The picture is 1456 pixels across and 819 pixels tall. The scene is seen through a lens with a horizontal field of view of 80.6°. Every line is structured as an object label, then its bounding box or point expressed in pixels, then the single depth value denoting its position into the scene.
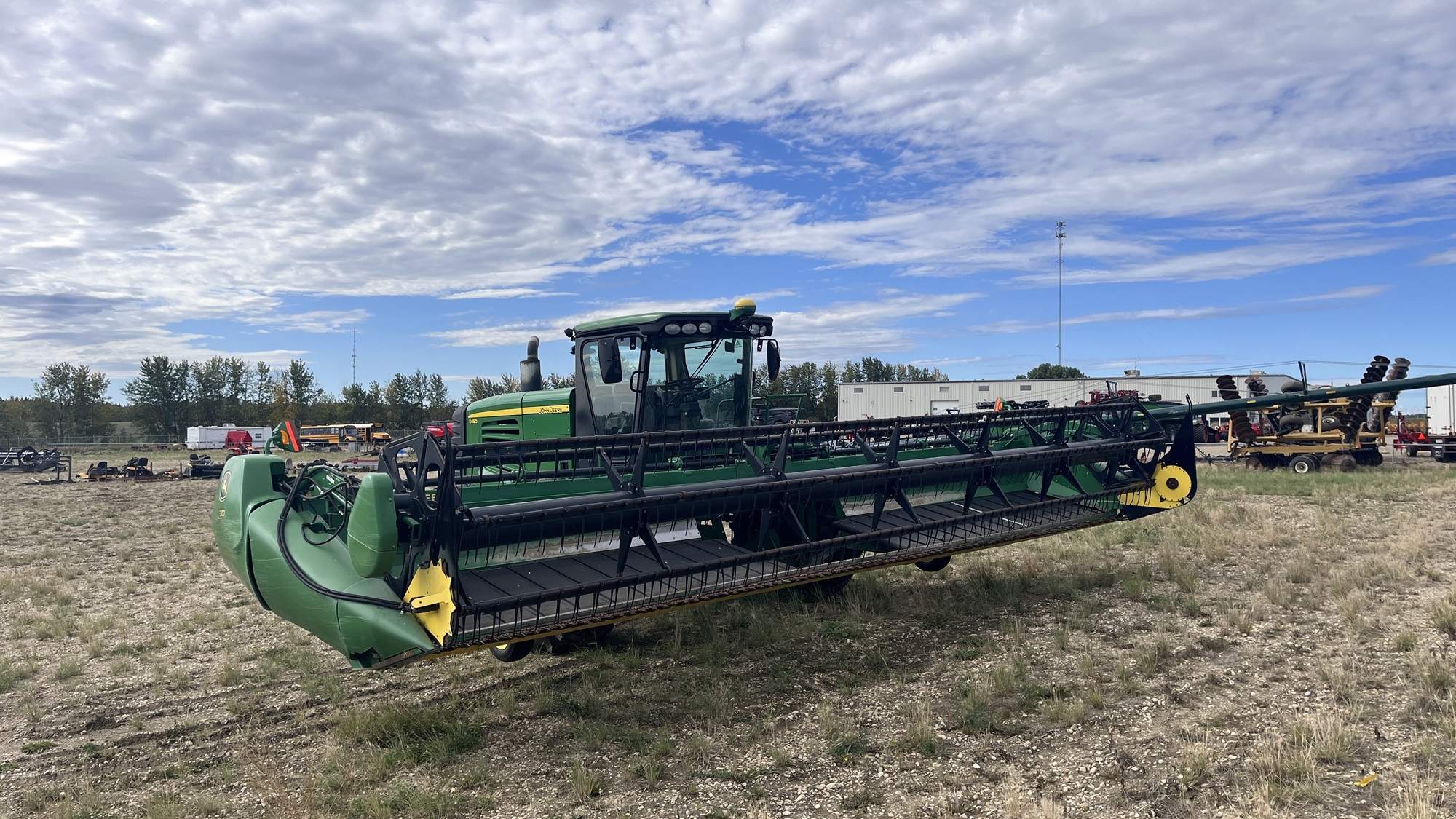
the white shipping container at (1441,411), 29.30
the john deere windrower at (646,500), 4.56
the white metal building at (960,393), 52.25
